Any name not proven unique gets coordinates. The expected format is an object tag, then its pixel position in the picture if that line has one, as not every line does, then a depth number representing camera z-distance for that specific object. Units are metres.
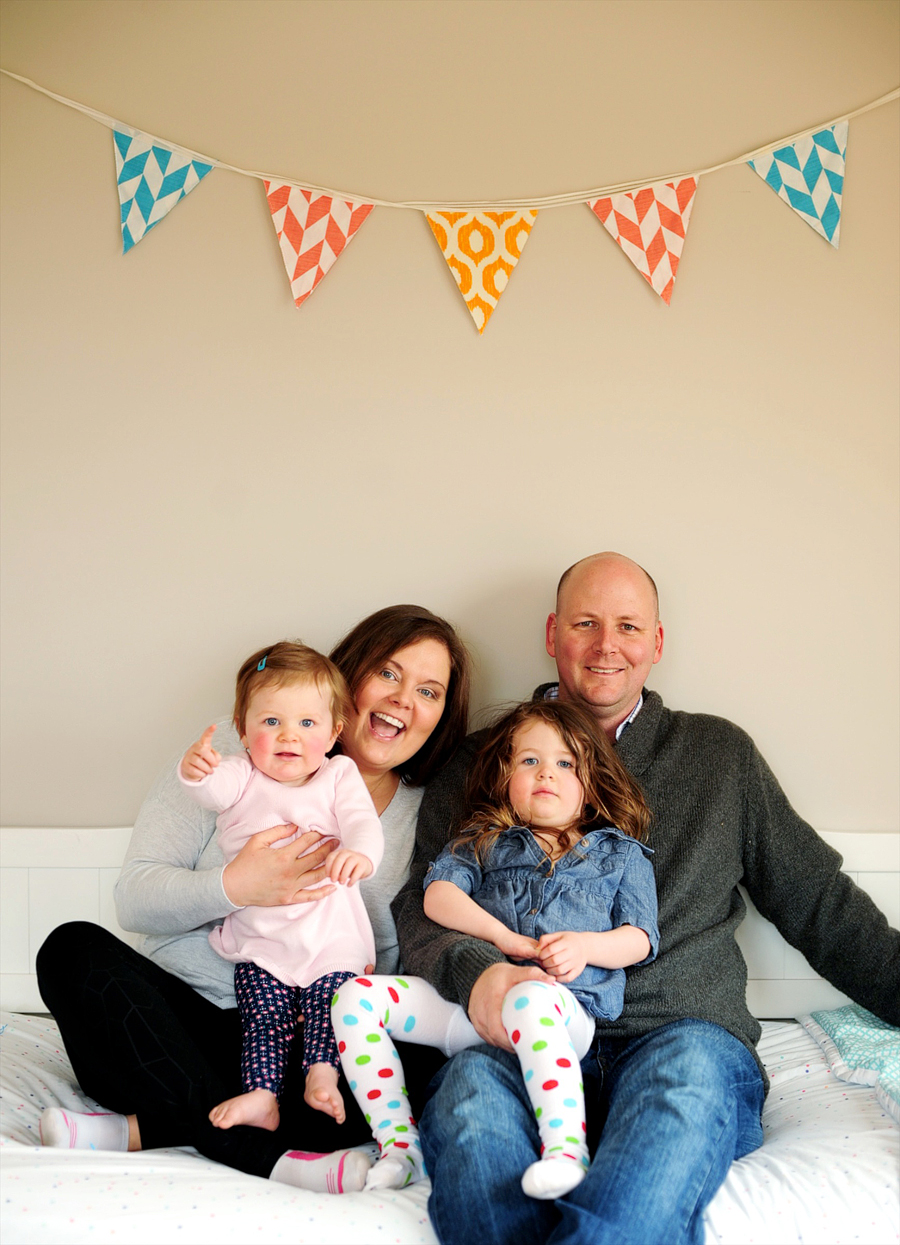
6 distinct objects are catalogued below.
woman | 1.45
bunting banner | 2.19
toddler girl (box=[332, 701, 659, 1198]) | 1.38
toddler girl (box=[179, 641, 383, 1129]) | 1.57
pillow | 1.61
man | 1.22
